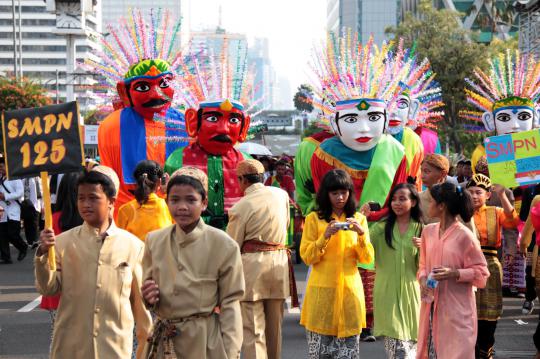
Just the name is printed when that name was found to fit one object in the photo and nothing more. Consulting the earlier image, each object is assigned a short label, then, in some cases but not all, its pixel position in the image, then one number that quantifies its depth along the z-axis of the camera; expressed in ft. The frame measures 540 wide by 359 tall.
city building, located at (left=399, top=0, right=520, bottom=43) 144.36
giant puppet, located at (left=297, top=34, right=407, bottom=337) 31.81
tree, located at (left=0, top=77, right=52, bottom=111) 155.53
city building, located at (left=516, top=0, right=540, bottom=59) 94.87
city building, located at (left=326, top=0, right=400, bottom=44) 476.95
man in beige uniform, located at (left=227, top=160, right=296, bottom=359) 25.09
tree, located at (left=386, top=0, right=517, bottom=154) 108.88
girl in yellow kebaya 23.30
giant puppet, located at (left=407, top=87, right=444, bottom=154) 47.16
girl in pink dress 21.54
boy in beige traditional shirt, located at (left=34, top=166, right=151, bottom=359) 17.38
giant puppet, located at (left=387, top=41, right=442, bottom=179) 34.63
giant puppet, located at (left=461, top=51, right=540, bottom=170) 42.42
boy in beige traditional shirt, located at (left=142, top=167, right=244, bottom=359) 16.46
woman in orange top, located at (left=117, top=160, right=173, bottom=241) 26.45
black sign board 18.29
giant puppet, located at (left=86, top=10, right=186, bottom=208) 34.86
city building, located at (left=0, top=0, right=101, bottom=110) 495.82
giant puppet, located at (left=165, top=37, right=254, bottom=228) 30.73
